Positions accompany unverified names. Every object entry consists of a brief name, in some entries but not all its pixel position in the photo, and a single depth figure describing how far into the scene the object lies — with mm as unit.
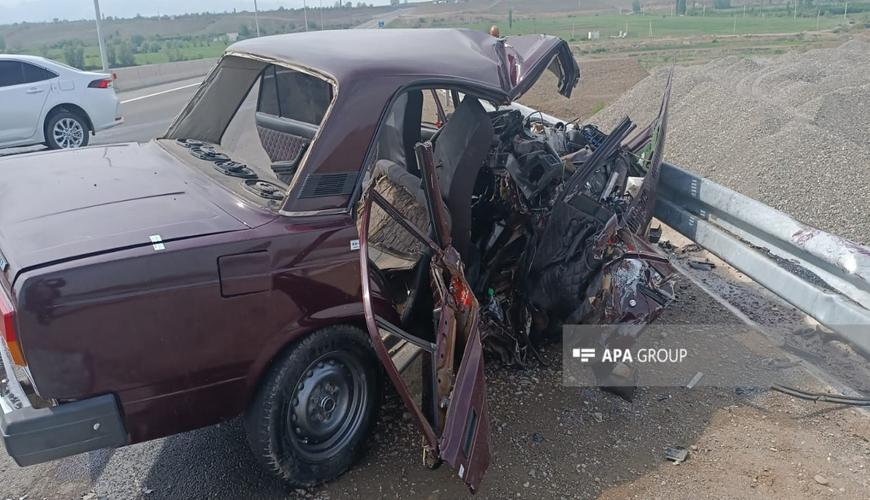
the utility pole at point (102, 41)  21519
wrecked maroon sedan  2590
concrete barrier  23547
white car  10703
